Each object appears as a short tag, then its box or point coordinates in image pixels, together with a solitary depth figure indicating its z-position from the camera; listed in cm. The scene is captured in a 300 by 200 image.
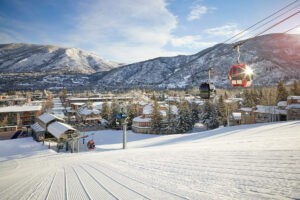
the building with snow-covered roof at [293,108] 3944
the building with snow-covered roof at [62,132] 2947
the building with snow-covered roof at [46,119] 3619
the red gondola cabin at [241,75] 1186
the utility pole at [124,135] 2118
